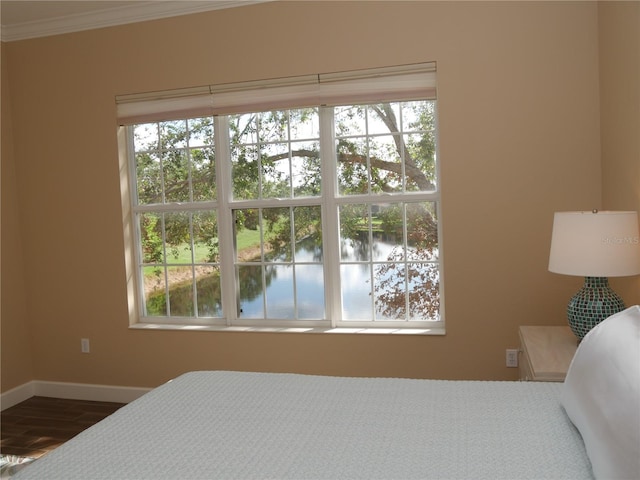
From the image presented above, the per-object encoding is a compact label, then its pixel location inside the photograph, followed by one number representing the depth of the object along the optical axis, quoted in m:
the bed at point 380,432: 1.40
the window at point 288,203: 3.75
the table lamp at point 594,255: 2.42
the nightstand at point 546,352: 2.36
